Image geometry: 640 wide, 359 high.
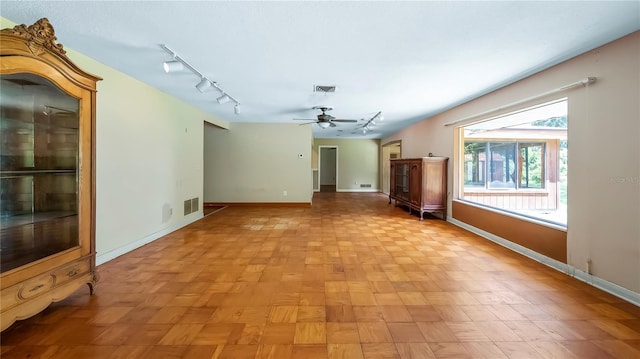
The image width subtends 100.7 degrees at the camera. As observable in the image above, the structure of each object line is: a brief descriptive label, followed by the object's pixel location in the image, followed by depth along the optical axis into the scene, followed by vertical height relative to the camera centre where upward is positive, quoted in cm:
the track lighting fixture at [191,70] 257 +118
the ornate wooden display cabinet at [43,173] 164 +2
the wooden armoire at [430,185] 530 -14
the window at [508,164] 532 +29
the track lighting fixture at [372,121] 550 +132
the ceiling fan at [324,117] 481 +109
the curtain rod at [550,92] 245 +93
